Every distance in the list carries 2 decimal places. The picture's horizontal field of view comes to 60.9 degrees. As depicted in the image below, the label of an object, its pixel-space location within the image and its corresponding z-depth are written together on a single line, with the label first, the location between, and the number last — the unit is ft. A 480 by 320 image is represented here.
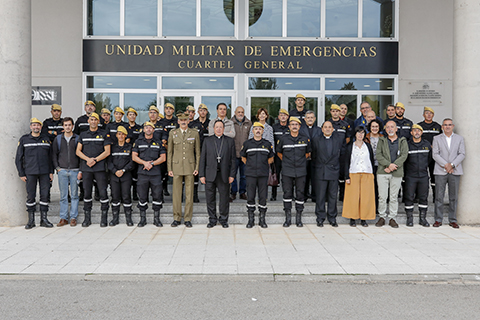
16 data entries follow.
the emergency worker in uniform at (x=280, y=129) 30.07
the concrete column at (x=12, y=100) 27.43
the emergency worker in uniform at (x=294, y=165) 26.91
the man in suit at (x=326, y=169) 27.27
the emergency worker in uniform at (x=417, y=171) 27.37
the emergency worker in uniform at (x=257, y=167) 26.81
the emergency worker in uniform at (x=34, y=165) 26.71
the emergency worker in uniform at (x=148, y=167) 27.07
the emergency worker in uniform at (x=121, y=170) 27.04
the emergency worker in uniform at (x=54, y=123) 31.26
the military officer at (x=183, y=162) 27.09
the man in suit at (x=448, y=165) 27.61
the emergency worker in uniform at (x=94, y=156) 27.07
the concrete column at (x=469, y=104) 28.04
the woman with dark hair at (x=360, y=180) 27.32
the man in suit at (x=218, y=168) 26.84
